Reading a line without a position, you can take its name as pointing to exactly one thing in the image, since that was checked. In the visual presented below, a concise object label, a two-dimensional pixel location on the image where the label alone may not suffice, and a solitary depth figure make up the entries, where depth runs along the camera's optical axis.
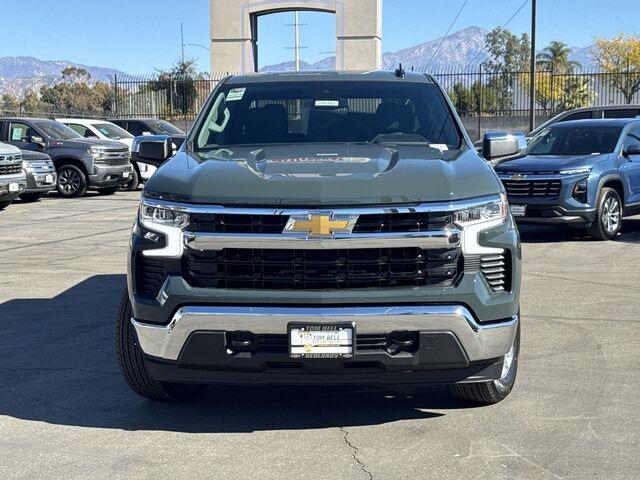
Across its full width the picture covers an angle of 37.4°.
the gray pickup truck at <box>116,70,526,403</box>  4.57
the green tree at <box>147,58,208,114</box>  38.97
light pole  27.67
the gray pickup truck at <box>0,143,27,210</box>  17.58
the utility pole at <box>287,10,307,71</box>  57.47
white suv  23.80
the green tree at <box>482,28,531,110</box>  105.25
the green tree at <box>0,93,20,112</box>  47.95
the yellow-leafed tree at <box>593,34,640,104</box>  76.06
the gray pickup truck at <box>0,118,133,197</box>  21.28
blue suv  12.80
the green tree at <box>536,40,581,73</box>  80.88
